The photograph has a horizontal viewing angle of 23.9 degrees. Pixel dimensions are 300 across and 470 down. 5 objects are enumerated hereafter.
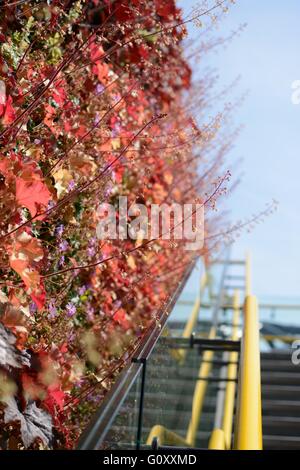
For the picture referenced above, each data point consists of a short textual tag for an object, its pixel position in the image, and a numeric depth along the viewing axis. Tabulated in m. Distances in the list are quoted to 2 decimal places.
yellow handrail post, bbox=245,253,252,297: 7.18
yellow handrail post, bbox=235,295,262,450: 2.63
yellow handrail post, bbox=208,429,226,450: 4.02
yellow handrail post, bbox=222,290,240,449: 4.60
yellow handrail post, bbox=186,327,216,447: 4.54
